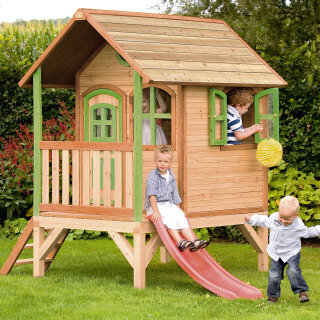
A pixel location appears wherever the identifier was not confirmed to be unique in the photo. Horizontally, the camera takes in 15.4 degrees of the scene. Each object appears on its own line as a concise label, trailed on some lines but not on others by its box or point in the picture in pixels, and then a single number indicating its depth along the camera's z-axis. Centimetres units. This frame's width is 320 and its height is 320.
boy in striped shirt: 1360
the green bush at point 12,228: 1792
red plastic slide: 1140
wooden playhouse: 1236
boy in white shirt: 1062
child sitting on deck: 1224
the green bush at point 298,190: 1707
